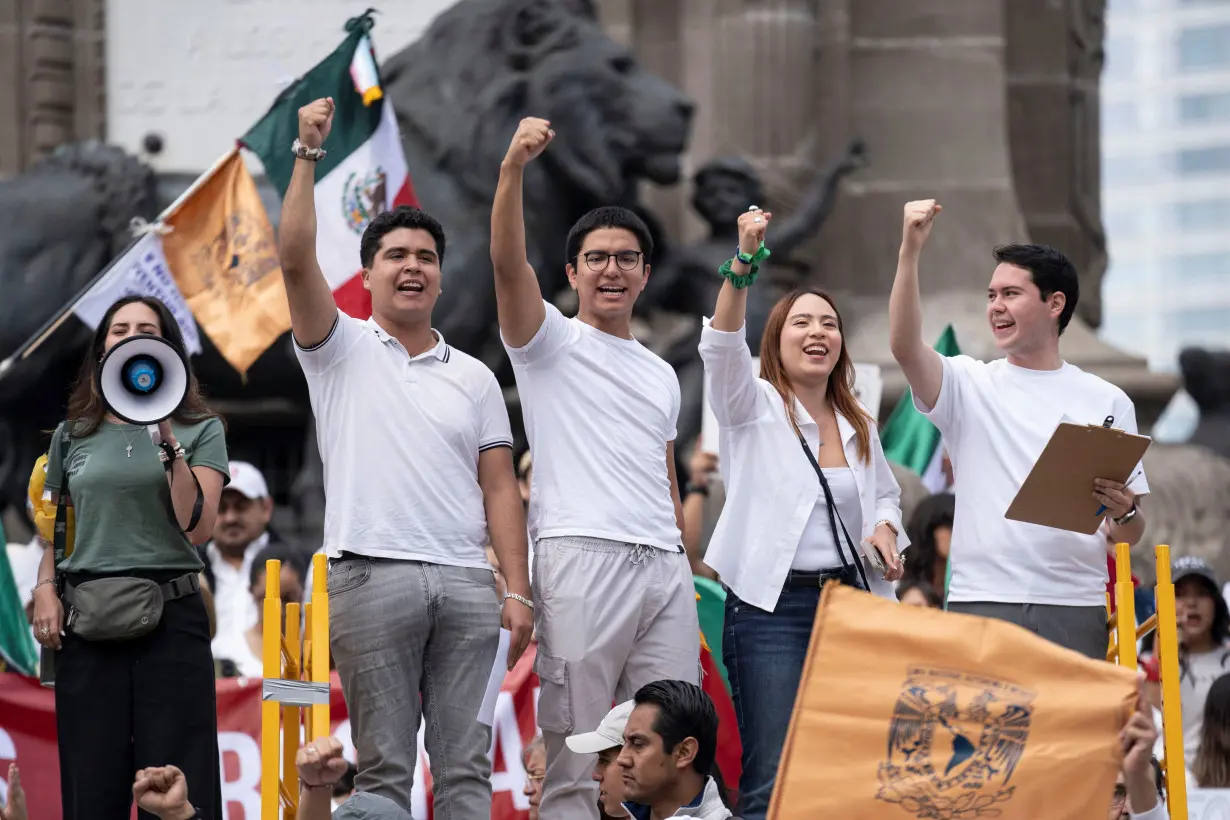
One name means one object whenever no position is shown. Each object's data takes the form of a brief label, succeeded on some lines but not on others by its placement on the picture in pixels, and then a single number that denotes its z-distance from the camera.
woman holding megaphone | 13.62
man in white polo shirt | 13.38
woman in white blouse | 14.08
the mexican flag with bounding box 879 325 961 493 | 23.34
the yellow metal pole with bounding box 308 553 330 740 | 12.62
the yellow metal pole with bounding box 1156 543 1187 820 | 12.77
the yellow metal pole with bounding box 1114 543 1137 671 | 13.27
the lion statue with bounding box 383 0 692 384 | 28.97
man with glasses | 13.88
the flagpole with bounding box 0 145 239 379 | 20.62
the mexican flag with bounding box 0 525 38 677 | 18.73
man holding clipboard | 14.02
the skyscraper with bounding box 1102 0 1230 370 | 187.37
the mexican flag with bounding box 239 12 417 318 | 22.48
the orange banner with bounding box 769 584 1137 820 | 11.14
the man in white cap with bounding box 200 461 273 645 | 19.95
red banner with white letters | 17.44
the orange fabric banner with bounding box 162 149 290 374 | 22.98
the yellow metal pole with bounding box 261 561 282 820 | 12.47
